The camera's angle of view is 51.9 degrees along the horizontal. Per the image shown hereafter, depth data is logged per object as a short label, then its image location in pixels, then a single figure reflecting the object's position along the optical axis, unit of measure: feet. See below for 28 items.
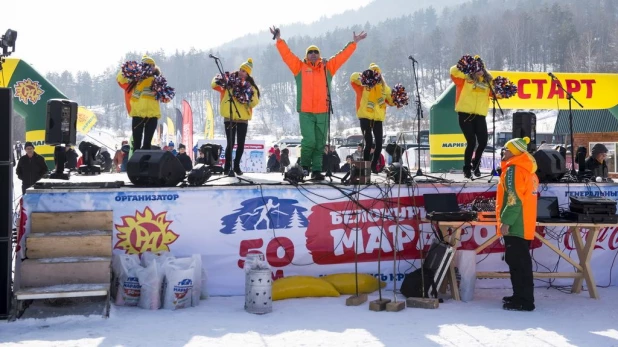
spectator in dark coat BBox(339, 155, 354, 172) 40.49
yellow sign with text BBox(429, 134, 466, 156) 40.88
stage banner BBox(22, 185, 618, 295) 20.89
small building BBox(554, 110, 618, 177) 75.46
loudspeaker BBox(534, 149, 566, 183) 23.84
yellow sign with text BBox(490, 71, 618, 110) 39.50
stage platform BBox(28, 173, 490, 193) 20.56
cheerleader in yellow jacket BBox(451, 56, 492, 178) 26.45
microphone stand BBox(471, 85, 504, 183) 25.26
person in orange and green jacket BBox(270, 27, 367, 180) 24.62
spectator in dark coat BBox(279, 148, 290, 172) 54.73
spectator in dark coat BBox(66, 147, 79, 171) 43.85
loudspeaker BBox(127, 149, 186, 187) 21.02
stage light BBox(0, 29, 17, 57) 21.95
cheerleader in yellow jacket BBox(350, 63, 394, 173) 28.76
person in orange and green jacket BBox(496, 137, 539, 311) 19.51
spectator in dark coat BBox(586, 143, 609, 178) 31.91
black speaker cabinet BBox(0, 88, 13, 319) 17.49
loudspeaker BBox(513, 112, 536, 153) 26.89
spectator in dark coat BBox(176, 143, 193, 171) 33.95
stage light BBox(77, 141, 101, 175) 28.66
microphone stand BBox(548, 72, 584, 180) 24.93
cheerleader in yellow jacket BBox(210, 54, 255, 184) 23.78
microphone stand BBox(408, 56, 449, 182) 24.99
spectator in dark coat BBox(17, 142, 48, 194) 31.19
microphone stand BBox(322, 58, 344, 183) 23.75
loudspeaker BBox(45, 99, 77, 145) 22.35
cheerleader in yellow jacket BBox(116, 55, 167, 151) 26.53
